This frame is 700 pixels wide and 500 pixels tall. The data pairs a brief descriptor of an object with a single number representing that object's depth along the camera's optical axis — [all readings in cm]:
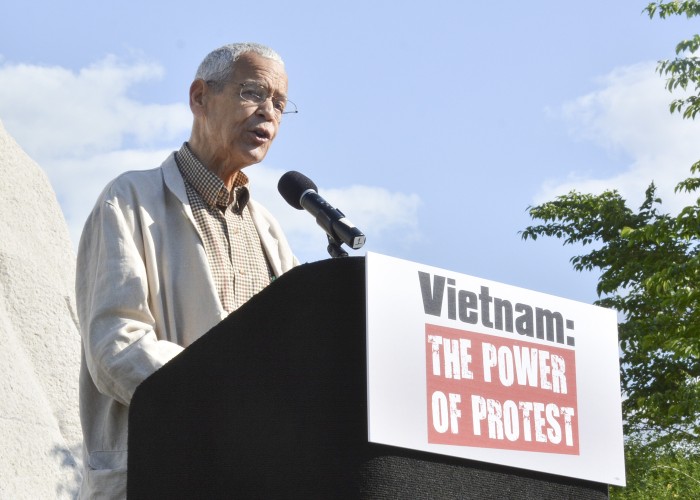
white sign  374
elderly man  479
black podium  361
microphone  451
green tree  2600
